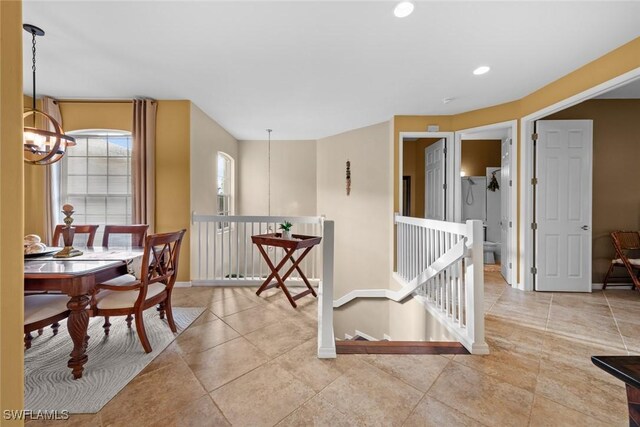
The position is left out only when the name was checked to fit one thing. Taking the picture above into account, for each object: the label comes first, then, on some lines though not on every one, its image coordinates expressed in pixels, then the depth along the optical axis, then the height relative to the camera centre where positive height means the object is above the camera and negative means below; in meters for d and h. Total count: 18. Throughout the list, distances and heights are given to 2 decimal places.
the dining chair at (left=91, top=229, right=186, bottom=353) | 1.92 -0.64
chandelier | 2.19 +0.66
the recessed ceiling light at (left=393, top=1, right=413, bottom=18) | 1.88 +1.55
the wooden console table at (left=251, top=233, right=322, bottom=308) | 2.97 -0.42
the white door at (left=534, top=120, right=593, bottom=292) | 3.42 +0.10
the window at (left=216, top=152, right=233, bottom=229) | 5.18 +0.59
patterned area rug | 1.53 -1.12
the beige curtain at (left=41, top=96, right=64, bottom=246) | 3.53 +0.34
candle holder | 2.12 -0.25
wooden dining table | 1.62 -0.46
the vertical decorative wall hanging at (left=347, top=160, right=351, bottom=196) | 5.25 +0.73
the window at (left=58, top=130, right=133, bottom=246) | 3.82 +0.50
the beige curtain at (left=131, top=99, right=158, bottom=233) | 3.54 +0.66
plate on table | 2.11 -0.36
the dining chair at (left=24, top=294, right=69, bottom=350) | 1.65 -0.67
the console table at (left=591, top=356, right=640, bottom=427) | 0.76 -0.49
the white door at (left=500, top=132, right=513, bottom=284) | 3.81 +0.09
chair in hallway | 3.23 -0.55
